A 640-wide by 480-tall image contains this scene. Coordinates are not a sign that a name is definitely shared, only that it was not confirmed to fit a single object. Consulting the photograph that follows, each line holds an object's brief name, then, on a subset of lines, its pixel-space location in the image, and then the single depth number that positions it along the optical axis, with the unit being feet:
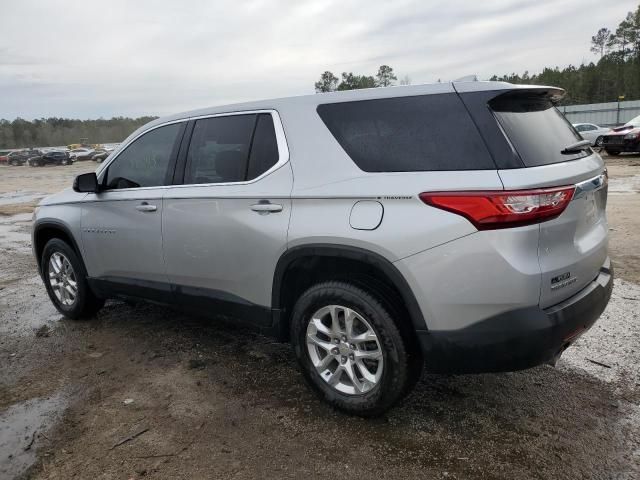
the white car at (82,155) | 188.24
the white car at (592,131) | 86.43
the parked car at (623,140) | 66.69
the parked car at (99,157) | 164.04
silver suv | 8.11
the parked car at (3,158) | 209.80
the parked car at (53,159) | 162.87
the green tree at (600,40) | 283.30
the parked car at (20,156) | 186.68
